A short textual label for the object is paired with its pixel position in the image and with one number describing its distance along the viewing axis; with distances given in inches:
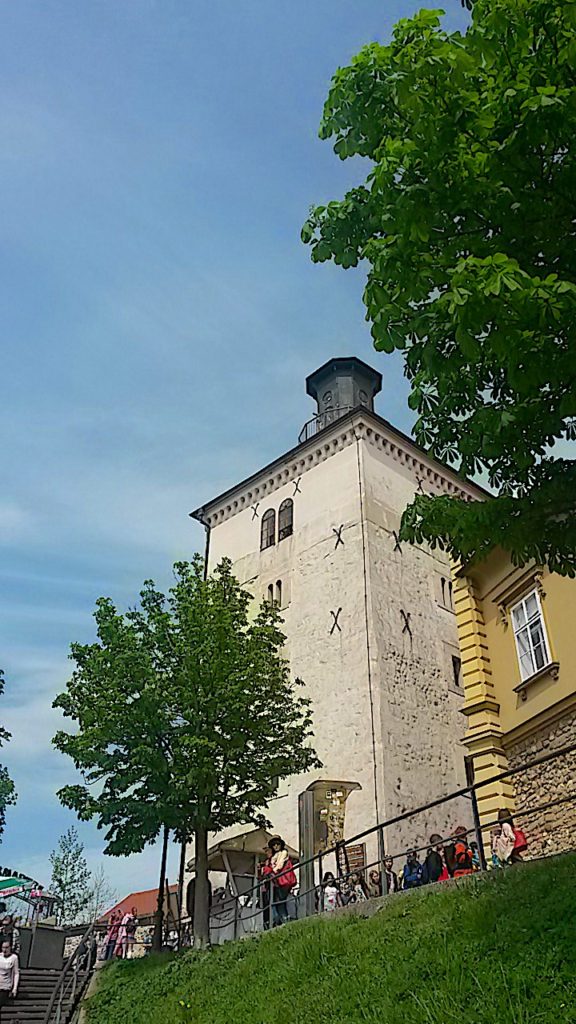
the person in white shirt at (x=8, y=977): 550.3
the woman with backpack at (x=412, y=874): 559.6
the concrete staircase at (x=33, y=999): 637.9
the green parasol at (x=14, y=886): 955.3
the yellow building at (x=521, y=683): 529.0
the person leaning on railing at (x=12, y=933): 781.9
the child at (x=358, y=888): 651.5
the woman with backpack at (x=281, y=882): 575.8
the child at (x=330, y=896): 590.4
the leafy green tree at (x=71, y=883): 1697.2
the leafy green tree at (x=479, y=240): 243.1
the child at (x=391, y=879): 646.2
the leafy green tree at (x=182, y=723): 647.8
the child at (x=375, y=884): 655.5
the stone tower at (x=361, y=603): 997.8
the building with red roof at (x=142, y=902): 1861.5
